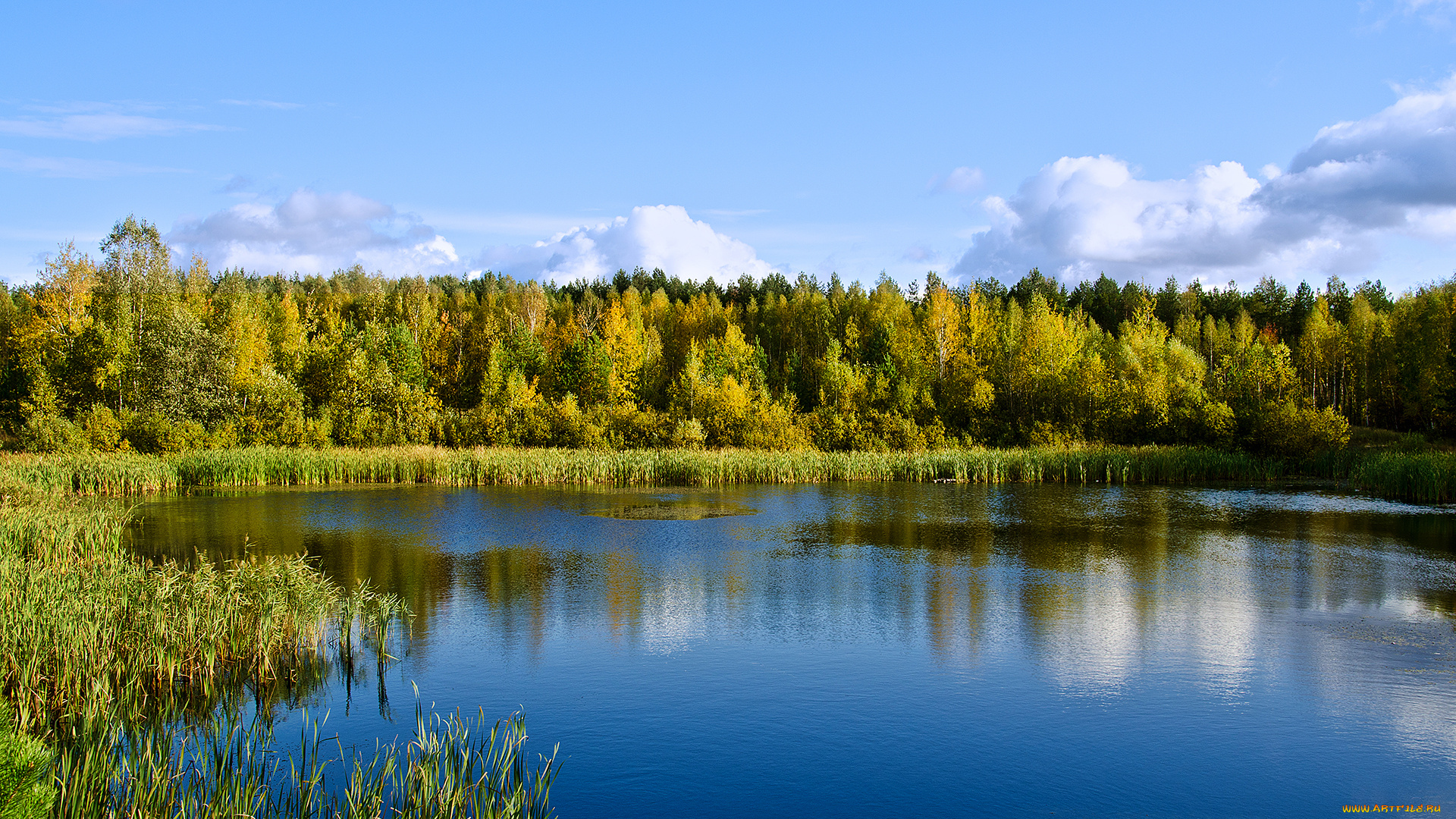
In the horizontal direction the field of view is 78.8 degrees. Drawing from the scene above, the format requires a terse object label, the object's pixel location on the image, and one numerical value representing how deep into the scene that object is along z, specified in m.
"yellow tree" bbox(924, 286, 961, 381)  55.19
